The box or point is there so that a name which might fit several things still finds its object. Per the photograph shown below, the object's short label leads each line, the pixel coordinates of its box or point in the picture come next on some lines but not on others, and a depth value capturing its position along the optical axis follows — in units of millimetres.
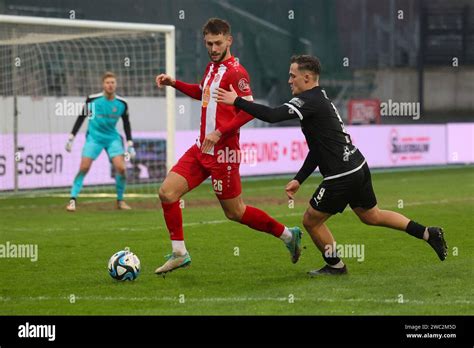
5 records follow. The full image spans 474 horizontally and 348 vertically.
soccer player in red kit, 10016
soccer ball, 9766
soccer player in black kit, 9742
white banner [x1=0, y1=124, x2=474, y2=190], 20547
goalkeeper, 17391
